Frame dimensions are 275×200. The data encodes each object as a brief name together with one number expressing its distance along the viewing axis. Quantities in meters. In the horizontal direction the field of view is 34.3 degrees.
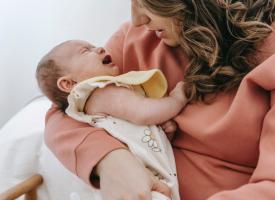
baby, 1.02
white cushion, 1.30
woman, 0.94
